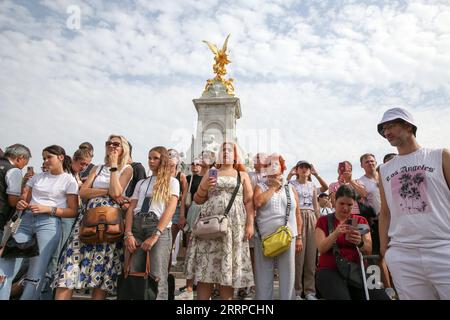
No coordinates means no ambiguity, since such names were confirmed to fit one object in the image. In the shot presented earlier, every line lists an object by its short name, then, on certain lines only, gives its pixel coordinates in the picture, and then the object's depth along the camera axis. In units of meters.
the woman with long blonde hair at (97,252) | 3.34
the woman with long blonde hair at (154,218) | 3.41
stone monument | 20.50
